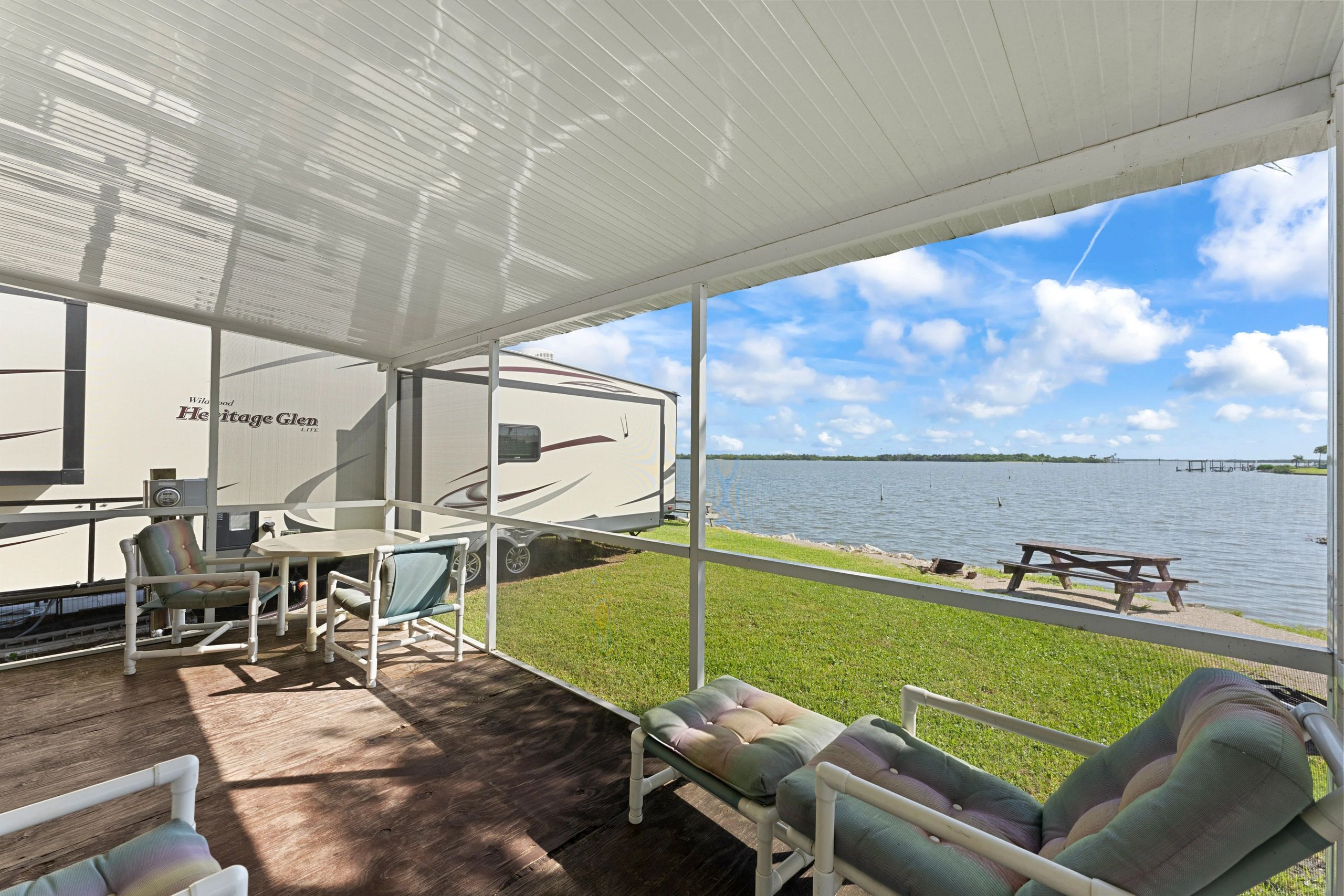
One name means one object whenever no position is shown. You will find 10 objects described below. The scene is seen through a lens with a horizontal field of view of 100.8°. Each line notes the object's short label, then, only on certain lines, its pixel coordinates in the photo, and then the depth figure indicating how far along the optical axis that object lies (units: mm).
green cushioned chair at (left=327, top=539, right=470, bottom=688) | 3619
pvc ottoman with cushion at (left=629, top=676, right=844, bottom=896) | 1744
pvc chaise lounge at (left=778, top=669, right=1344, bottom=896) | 923
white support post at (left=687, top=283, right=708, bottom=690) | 2818
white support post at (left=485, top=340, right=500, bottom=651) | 4176
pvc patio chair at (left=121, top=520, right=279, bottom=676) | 3682
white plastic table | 4039
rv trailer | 3932
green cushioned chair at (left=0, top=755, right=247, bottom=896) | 1138
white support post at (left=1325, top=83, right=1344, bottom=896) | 1271
